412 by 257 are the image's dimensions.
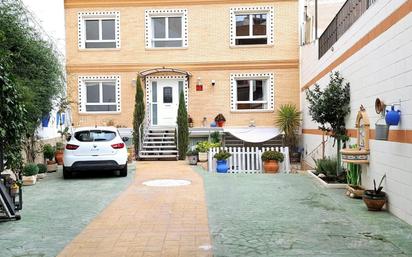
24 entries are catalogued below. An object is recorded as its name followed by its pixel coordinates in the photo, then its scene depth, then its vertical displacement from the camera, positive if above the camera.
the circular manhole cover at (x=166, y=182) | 10.69 -1.51
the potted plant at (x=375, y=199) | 7.29 -1.30
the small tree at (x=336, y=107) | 10.68 +0.41
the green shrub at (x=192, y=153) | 15.48 -1.04
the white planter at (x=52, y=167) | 13.70 -1.36
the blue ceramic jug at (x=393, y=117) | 6.81 +0.09
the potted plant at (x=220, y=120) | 19.33 +0.18
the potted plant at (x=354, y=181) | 8.60 -1.29
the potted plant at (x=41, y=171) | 12.13 -1.32
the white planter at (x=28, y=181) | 10.92 -1.42
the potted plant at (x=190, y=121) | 19.28 +0.14
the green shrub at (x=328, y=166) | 11.06 -1.13
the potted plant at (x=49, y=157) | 13.77 -1.04
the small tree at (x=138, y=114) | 18.28 +0.44
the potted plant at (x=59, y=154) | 15.38 -1.05
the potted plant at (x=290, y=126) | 18.70 -0.11
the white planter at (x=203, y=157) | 15.52 -1.19
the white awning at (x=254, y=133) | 18.84 -0.42
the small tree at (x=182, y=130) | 17.64 -0.24
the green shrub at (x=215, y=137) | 17.97 -0.55
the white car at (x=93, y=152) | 11.62 -0.74
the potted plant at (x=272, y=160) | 14.60 -1.24
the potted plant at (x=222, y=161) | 14.46 -1.25
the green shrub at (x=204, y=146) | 15.63 -0.81
